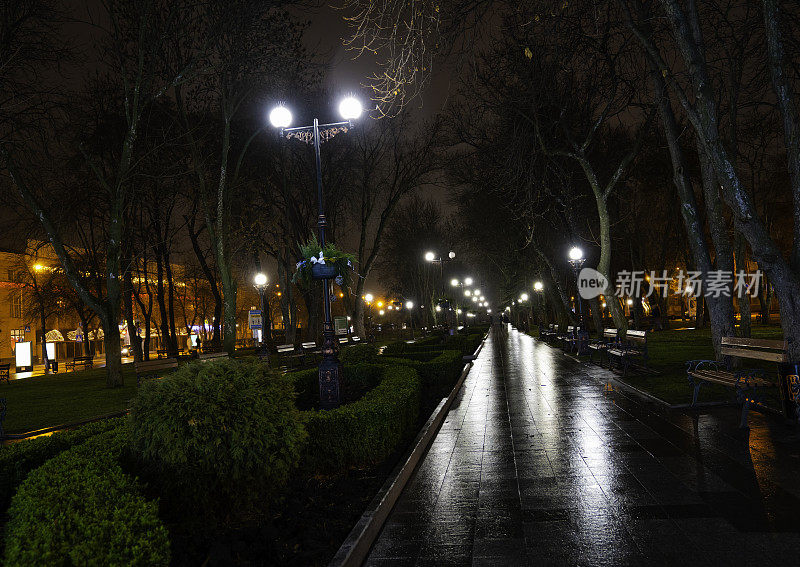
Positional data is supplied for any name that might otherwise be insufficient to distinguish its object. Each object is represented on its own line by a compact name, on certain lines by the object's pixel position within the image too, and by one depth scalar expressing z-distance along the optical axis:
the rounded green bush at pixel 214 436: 4.22
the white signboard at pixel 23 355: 32.12
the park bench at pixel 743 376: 7.31
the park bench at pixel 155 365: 14.12
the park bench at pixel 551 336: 29.82
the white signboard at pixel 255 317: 42.75
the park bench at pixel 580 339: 19.97
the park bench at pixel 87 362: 33.59
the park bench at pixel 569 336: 22.70
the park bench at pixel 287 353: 19.92
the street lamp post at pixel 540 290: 39.91
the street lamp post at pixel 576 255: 22.05
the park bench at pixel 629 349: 13.38
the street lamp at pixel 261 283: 27.69
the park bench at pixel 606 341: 16.25
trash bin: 7.00
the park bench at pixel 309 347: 21.51
